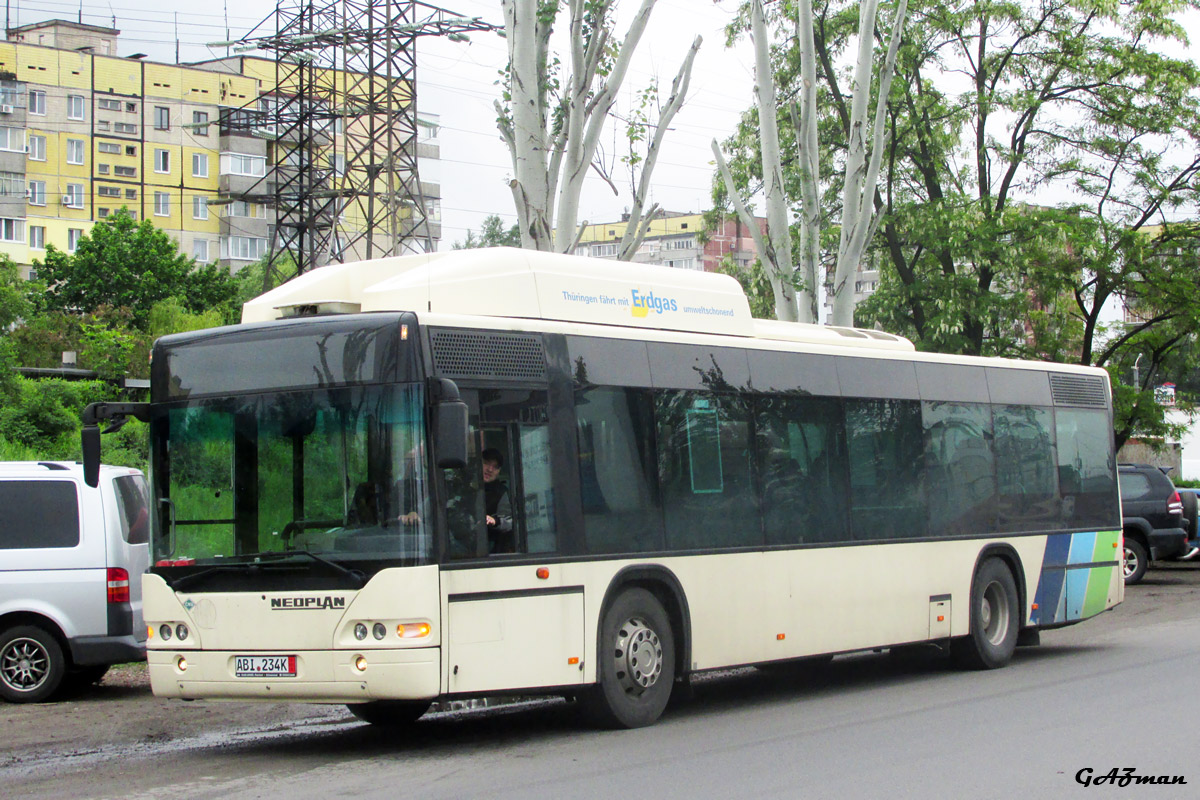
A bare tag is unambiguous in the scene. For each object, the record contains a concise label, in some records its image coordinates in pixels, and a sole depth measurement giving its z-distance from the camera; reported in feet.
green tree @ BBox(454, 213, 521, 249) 374.02
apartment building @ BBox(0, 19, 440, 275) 249.96
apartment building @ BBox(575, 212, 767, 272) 417.08
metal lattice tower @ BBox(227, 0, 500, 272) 130.31
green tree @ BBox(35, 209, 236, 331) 209.97
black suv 79.20
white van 39.86
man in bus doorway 30.32
